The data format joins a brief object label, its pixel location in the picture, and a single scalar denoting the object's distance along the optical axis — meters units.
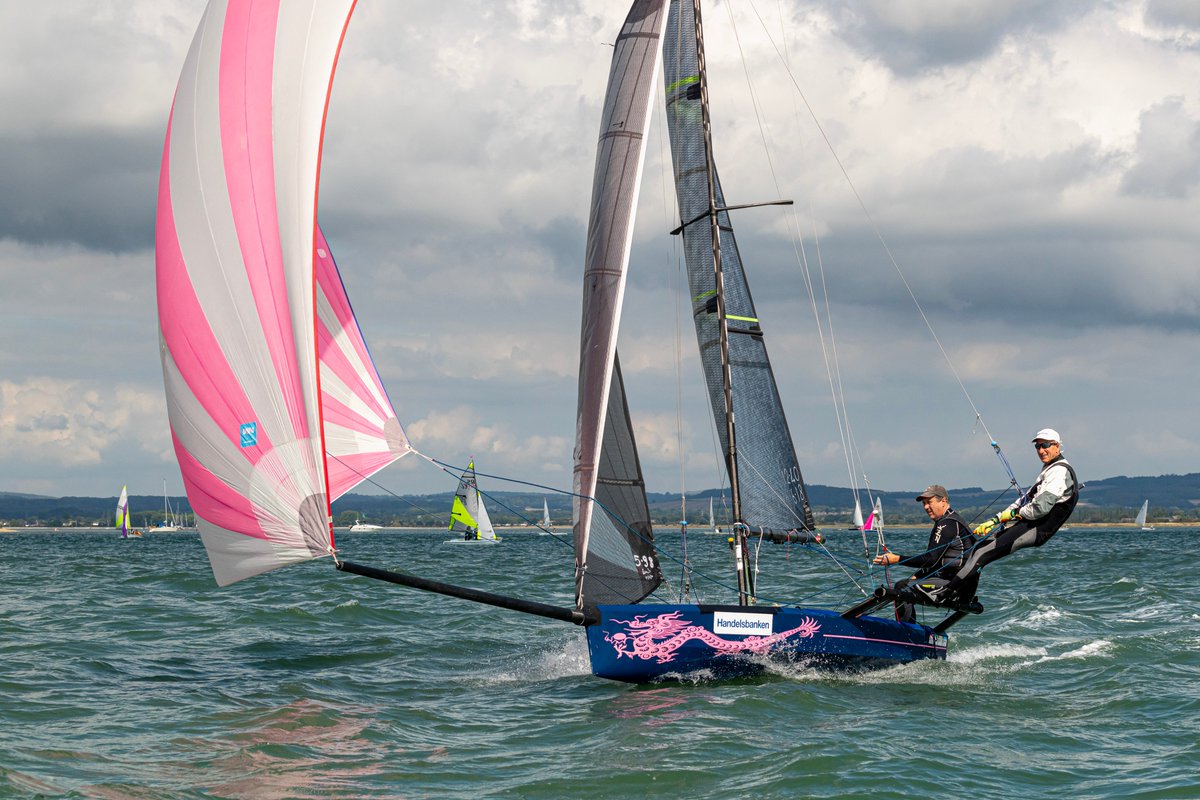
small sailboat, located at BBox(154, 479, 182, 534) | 156.14
